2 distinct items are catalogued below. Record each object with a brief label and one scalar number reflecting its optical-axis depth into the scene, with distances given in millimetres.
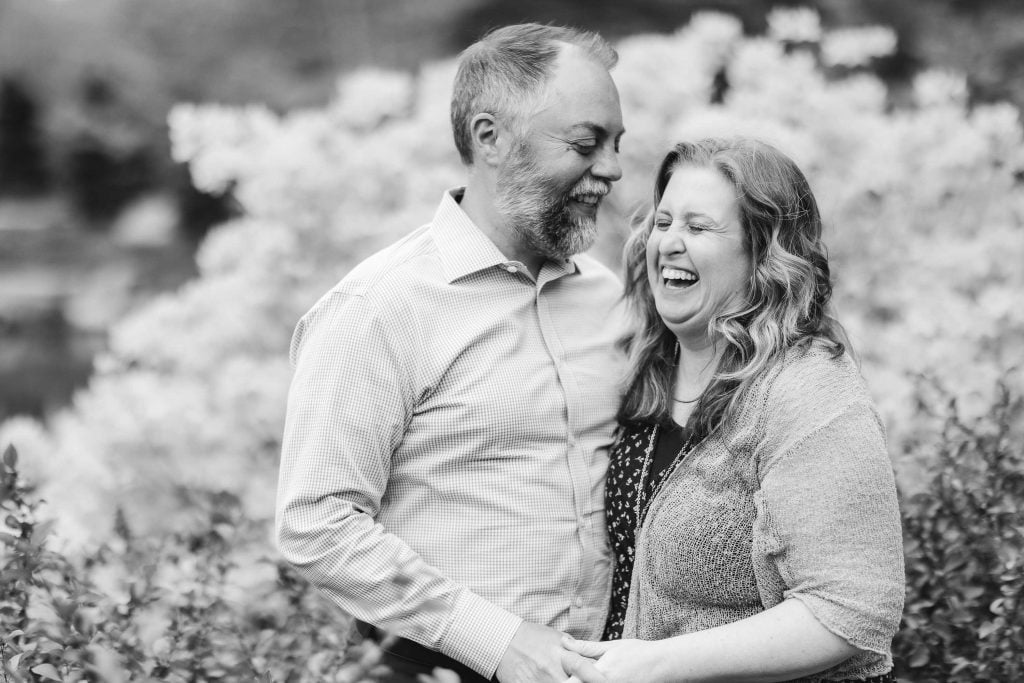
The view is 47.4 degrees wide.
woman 2158
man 2475
